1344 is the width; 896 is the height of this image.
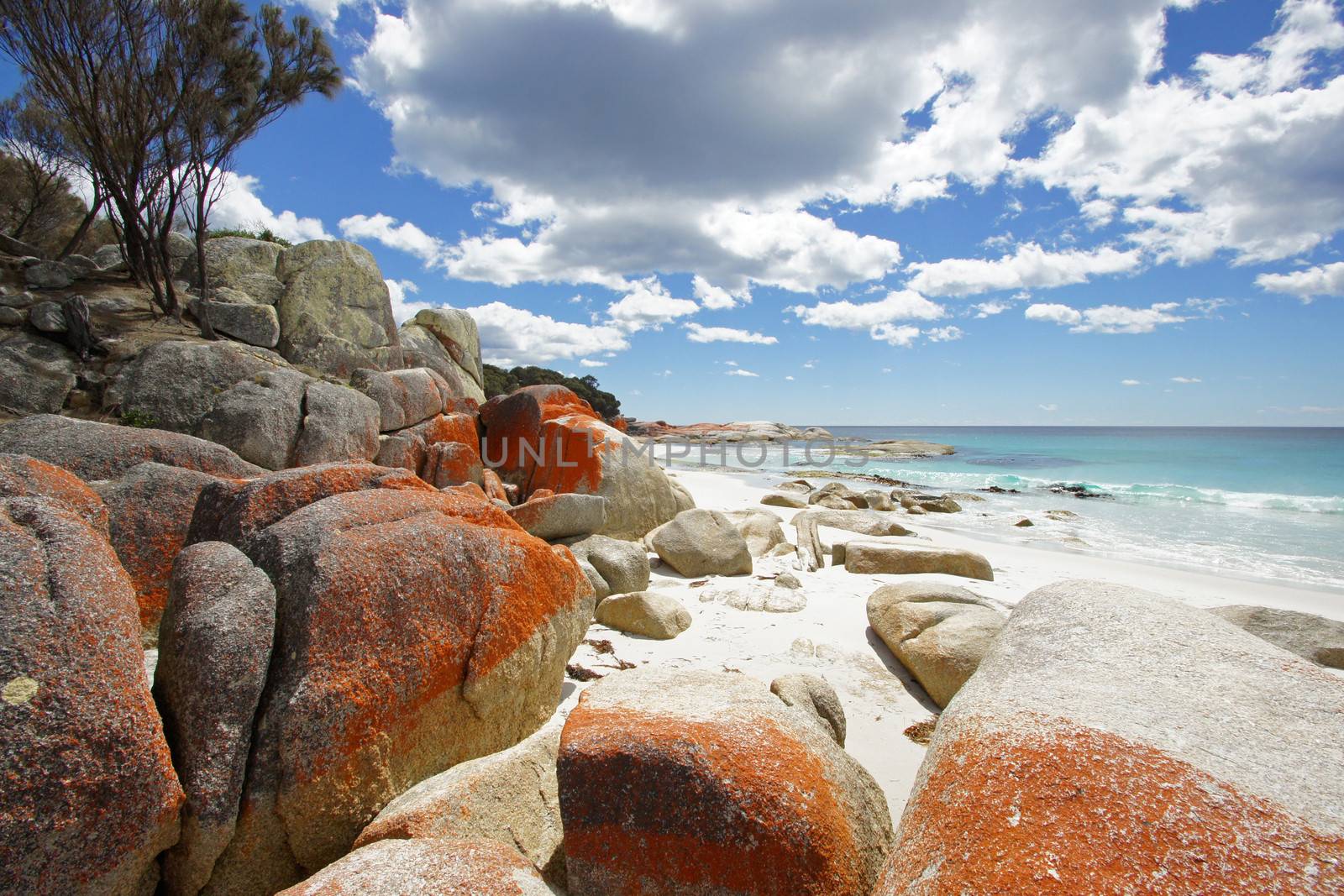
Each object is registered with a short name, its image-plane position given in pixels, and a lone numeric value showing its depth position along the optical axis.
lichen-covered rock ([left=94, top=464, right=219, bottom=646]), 3.36
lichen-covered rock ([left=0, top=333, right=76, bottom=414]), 8.43
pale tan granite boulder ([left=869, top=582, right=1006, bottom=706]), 4.36
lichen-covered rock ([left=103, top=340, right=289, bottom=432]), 8.05
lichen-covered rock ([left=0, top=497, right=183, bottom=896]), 1.77
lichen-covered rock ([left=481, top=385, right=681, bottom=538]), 9.30
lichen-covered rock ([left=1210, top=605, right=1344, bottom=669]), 5.07
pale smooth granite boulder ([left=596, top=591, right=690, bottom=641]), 5.40
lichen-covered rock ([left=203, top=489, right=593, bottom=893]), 2.33
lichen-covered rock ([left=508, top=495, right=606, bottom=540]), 6.99
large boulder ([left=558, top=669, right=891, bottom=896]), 1.95
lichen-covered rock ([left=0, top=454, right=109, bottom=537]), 2.57
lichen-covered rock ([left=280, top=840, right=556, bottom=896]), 1.75
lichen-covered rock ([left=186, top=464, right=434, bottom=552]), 3.04
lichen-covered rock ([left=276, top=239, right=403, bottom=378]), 13.95
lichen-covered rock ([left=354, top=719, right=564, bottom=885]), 2.21
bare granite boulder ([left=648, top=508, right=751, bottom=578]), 7.50
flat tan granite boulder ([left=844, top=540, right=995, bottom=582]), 7.89
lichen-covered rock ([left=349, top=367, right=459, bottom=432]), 10.01
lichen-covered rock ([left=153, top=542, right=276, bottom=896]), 2.16
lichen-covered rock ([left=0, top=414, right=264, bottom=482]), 4.09
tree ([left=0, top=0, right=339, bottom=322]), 11.12
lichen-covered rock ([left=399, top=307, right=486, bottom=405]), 17.36
